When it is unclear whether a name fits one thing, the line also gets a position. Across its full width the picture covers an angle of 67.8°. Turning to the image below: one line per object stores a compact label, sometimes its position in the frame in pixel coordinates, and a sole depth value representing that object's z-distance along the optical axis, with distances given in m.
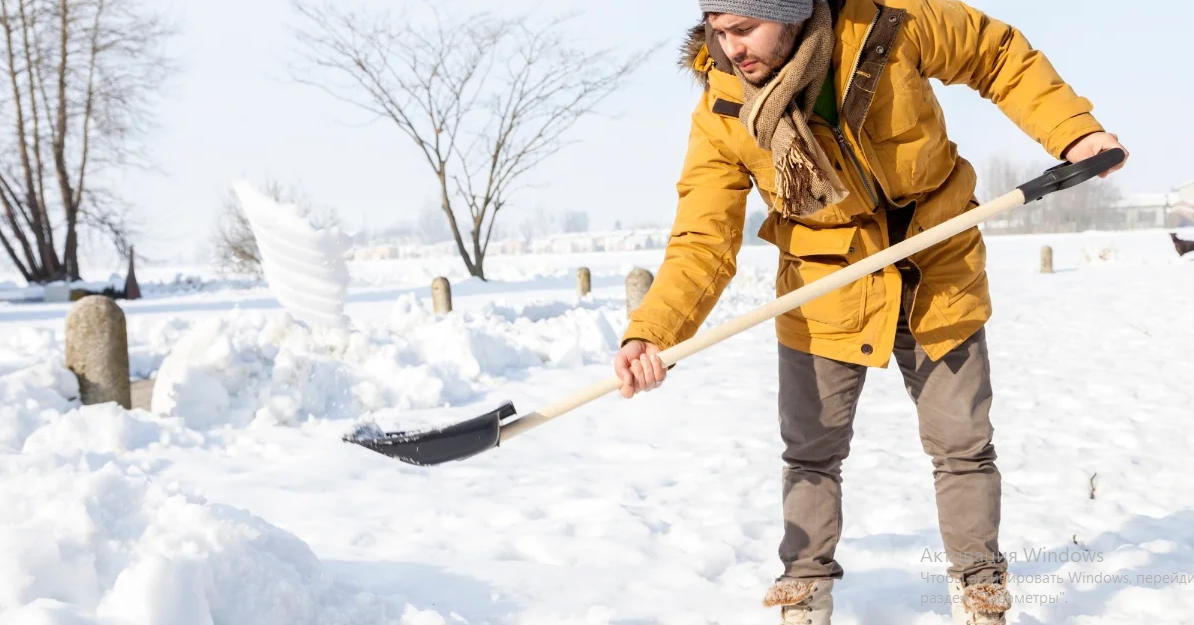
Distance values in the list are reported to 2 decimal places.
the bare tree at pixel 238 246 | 27.73
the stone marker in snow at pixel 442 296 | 10.68
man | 2.05
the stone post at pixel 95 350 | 5.30
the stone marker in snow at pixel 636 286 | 9.11
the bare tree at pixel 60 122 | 20.38
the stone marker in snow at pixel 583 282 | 13.55
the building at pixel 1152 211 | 69.25
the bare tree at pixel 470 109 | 19.94
